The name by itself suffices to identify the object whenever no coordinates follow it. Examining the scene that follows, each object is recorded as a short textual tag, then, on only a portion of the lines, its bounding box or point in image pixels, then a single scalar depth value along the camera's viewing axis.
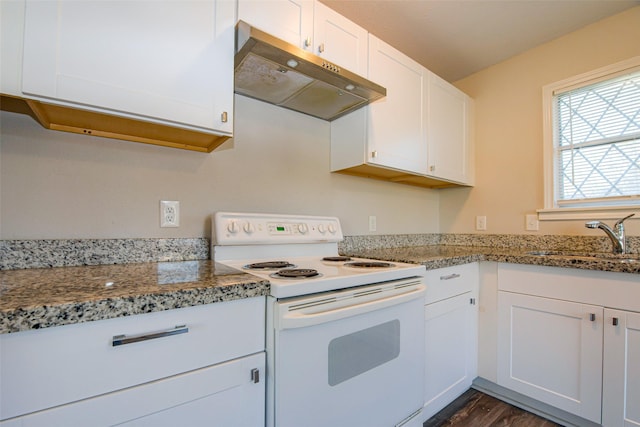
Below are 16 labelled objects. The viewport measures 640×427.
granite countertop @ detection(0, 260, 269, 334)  0.59
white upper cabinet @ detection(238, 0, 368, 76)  1.22
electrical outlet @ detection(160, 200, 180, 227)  1.30
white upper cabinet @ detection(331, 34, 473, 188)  1.69
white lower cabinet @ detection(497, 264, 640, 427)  1.32
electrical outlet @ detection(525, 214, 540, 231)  2.07
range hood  1.13
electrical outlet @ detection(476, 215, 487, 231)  2.37
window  1.77
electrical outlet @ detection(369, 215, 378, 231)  2.11
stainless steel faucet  1.65
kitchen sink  1.61
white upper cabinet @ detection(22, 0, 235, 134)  0.85
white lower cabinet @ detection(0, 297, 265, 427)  0.60
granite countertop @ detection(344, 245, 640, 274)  1.35
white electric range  0.89
